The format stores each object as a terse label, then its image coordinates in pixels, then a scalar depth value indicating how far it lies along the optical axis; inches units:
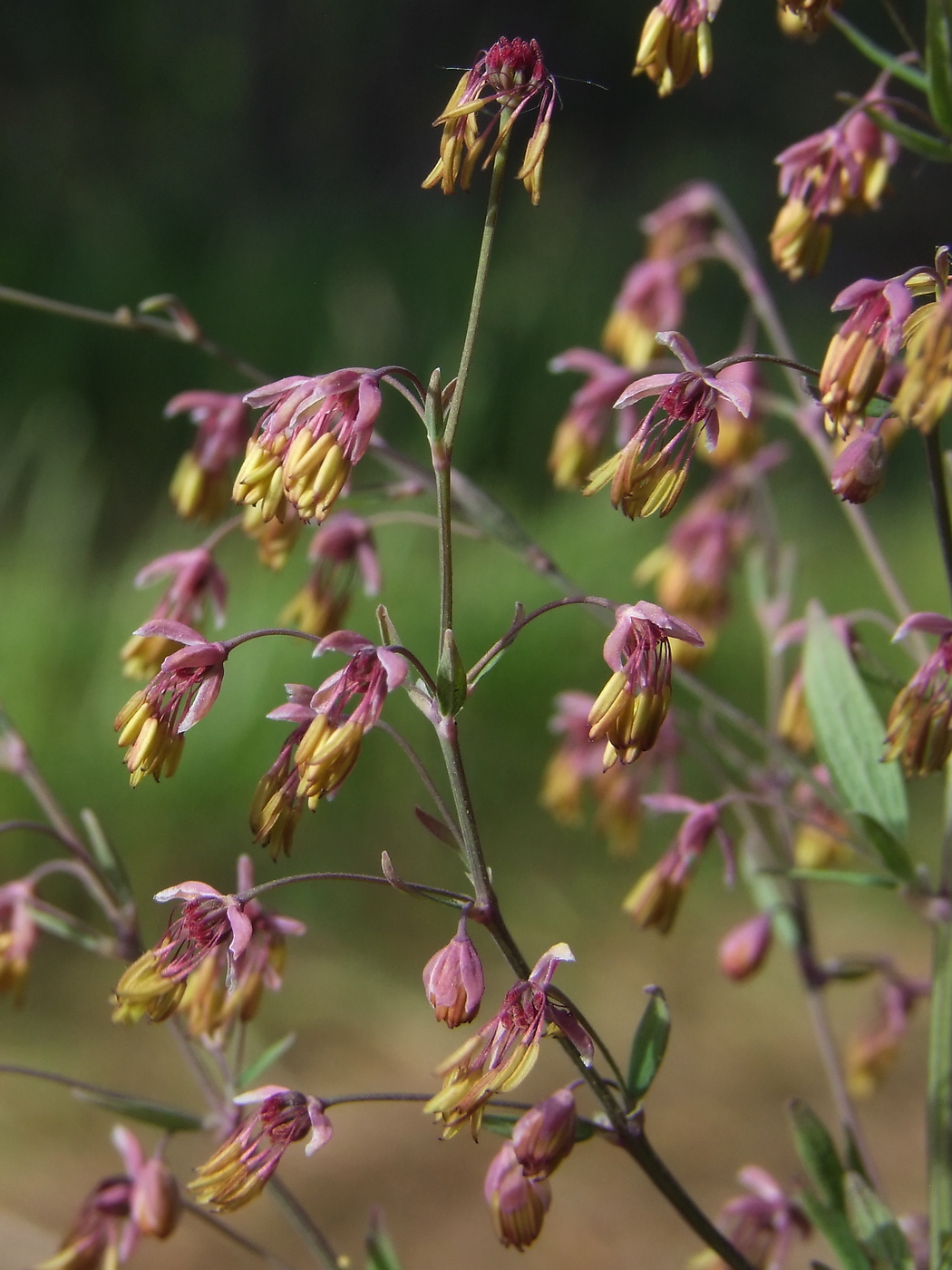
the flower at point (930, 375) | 9.4
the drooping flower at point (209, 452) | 11.4
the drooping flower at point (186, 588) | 11.0
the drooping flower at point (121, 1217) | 10.5
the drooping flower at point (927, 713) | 10.1
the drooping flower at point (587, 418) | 11.9
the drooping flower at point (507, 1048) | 9.5
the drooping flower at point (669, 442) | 9.7
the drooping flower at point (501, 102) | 9.6
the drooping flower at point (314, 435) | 9.7
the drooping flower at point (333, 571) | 11.3
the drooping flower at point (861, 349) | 9.6
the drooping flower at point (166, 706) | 9.8
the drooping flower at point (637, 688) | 9.6
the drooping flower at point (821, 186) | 10.6
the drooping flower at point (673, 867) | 11.2
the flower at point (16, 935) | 10.8
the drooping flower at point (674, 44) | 10.0
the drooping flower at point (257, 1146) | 9.8
